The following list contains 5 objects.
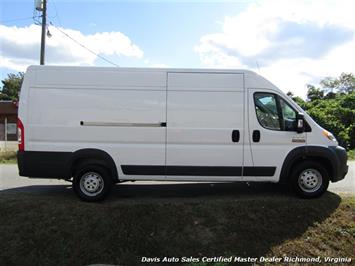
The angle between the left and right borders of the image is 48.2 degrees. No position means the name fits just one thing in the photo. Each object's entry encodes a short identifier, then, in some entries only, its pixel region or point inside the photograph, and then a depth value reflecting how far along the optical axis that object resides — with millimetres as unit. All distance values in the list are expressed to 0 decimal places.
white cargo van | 6918
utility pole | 17861
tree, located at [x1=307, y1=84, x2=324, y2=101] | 56875
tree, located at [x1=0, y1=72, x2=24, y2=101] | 59484
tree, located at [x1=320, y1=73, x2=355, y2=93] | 67562
